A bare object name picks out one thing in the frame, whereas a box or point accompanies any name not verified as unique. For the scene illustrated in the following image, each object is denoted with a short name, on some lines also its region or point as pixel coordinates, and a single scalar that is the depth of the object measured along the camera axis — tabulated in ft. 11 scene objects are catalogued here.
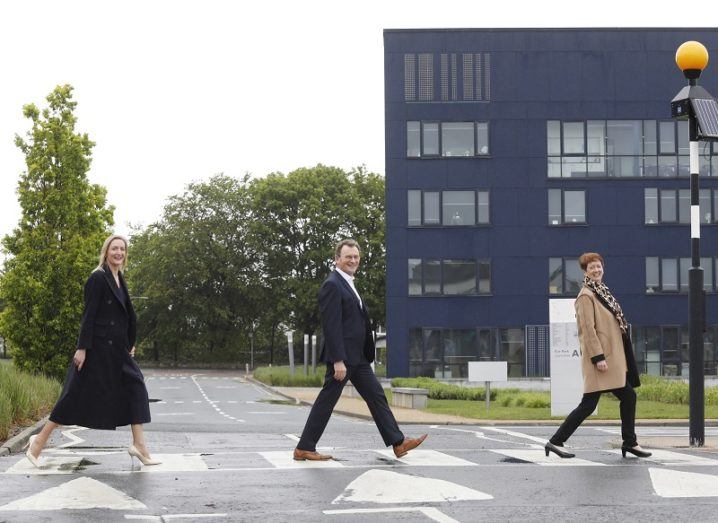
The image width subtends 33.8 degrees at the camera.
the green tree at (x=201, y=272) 301.02
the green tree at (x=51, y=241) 87.20
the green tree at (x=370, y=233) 265.34
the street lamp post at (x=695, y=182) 41.04
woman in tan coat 35.47
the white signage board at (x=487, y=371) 78.56
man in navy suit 34.12
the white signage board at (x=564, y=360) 70.13
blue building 175.63
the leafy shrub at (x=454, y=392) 105.50
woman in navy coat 31.86
